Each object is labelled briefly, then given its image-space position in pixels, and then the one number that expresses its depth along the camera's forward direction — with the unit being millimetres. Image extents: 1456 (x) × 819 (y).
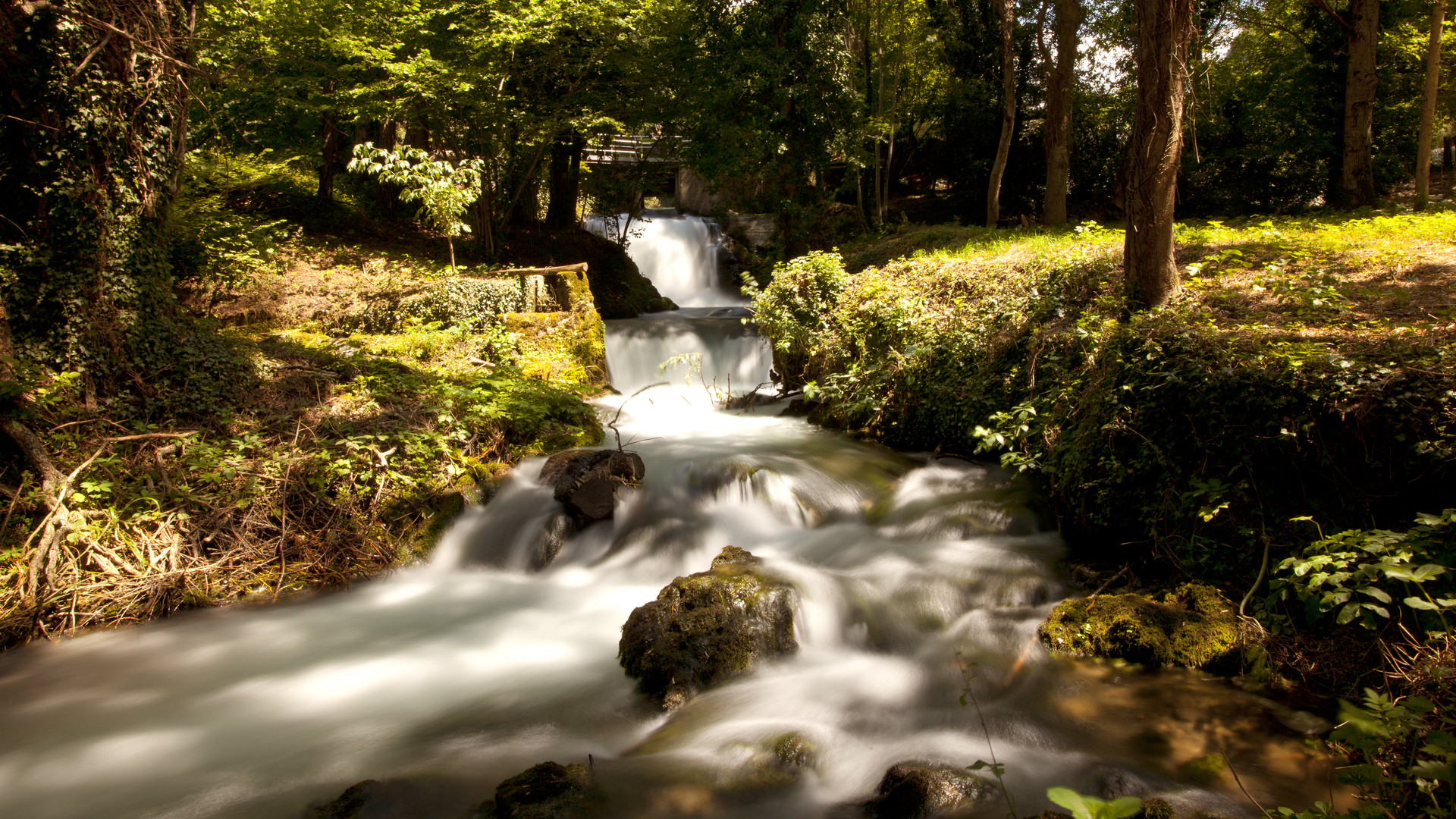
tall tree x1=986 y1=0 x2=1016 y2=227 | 15680
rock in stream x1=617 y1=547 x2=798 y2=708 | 4859
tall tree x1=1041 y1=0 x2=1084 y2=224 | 14219
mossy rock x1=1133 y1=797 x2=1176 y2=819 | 3158
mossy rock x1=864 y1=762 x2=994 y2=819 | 3498
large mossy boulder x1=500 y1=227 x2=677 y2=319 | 18312
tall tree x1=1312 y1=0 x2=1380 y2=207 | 13922
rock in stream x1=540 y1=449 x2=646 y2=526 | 7281
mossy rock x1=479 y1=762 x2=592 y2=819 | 3389
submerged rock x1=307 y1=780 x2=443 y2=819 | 3504
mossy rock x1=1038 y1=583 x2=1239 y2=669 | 4578
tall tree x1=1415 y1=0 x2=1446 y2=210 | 12289
